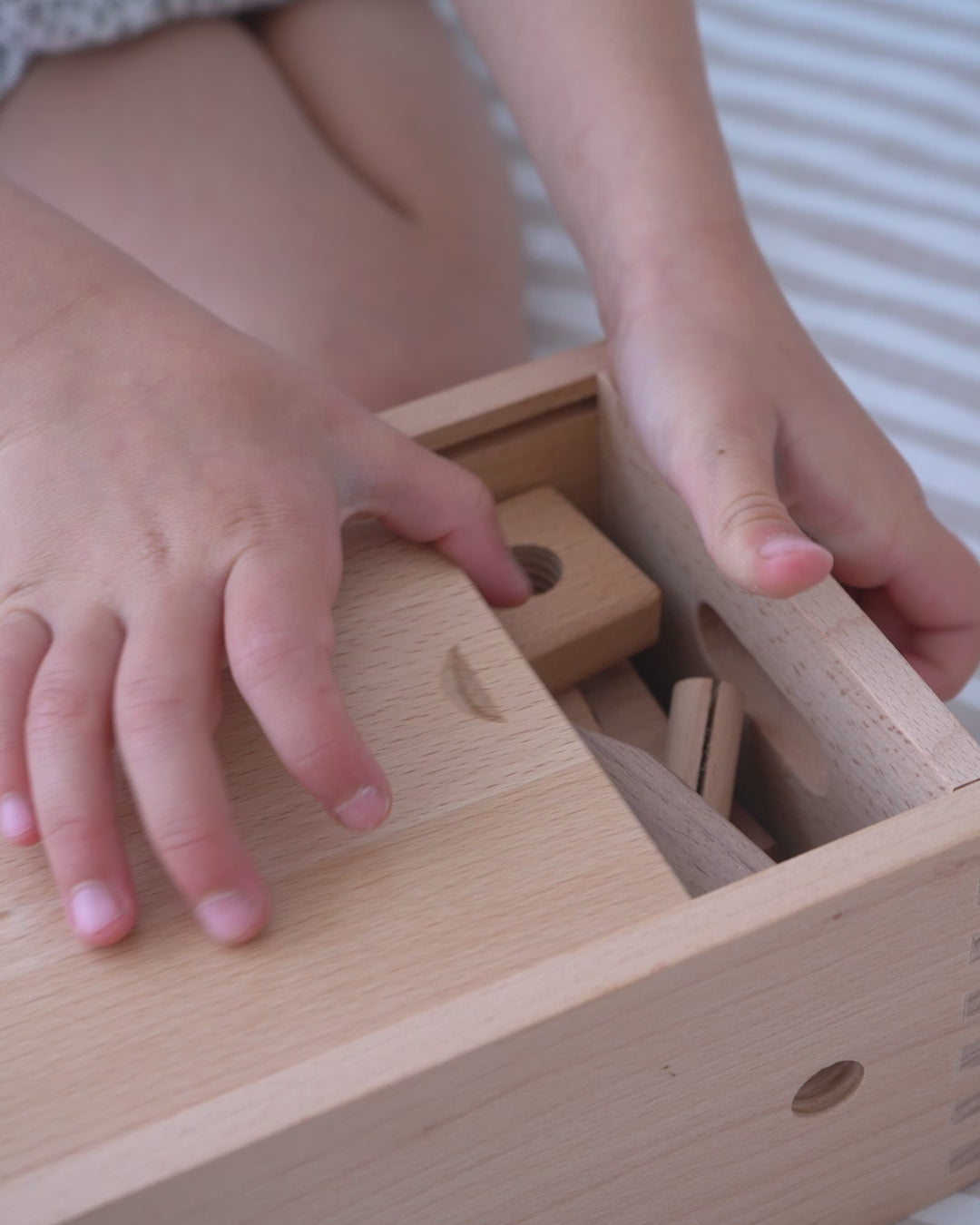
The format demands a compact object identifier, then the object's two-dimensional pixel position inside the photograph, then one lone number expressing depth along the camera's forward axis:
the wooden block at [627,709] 0.53
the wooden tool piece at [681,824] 0.41
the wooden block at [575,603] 0.52
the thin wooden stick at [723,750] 0.48
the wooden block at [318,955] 0.31
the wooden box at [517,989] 0.32
